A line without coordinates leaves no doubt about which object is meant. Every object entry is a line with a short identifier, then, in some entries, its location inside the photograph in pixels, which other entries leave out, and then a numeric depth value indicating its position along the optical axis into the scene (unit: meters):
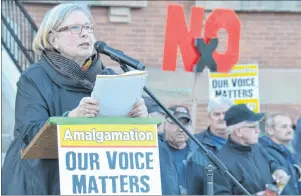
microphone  7.07
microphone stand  7.10
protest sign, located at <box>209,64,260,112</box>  14.56
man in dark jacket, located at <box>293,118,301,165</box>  9.24
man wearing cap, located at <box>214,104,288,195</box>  11.19
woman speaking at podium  7.12
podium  5.76
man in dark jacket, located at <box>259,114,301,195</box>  11.93
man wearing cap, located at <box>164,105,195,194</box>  12.05
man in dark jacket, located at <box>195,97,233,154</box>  12.58
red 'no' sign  15.02
